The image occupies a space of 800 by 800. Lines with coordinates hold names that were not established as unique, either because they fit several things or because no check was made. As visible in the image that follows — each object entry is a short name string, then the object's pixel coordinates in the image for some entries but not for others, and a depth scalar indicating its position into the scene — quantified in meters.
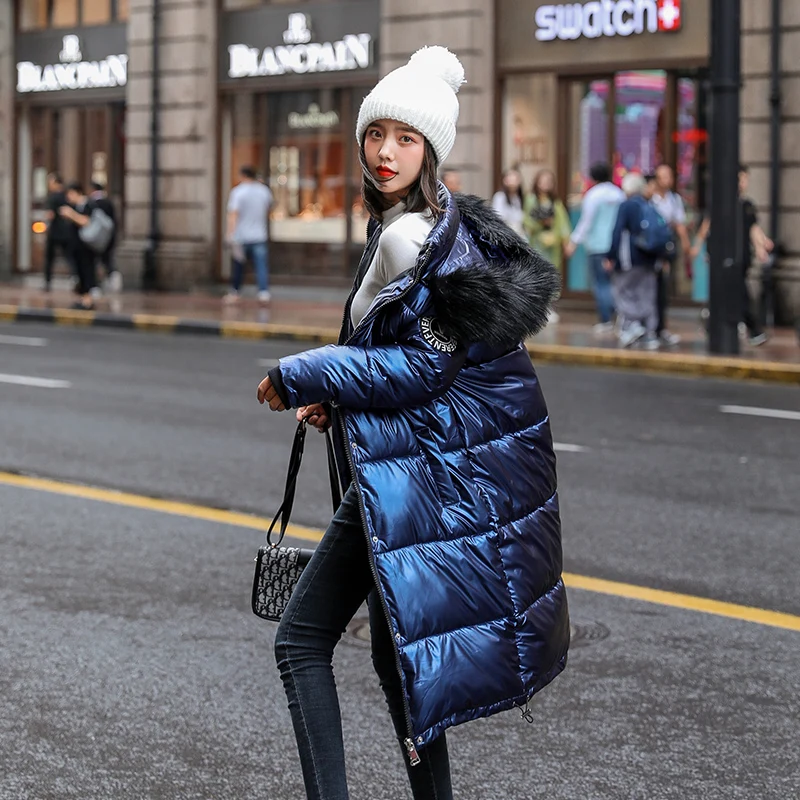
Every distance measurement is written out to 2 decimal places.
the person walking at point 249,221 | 23.34
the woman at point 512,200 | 19.81
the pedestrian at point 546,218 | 20.03
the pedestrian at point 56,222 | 25.39
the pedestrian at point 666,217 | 17.20
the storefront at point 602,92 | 20.67
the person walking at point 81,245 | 22.58
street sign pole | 15.83
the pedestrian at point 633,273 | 16.64
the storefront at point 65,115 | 28.11
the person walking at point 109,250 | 25.30
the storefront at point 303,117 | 24.17
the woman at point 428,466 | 3.30
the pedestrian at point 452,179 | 20.41
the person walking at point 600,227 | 18.80
